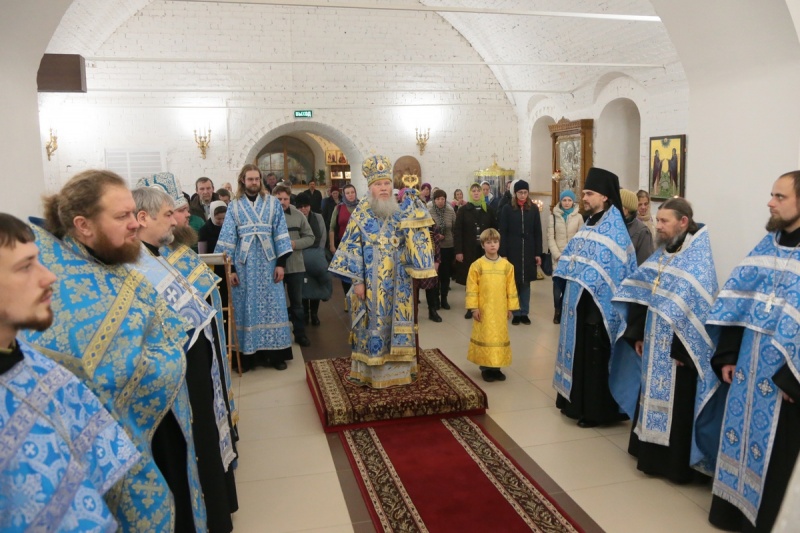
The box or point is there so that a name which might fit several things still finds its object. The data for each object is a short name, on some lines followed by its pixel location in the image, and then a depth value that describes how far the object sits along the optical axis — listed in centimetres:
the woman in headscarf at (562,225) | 788
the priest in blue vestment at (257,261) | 607
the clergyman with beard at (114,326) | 211
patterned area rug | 482
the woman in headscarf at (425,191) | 1104
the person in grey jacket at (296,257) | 689
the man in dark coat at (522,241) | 805
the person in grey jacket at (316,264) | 759
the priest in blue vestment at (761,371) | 296
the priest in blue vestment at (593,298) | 451
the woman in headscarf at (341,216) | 861
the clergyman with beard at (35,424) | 149
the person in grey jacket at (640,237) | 539
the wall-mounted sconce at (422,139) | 1463
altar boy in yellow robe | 566
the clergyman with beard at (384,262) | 505
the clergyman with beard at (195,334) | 292
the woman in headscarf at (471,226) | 868
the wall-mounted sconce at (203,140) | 1341
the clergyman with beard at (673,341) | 369
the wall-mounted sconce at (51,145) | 1259
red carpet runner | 348
